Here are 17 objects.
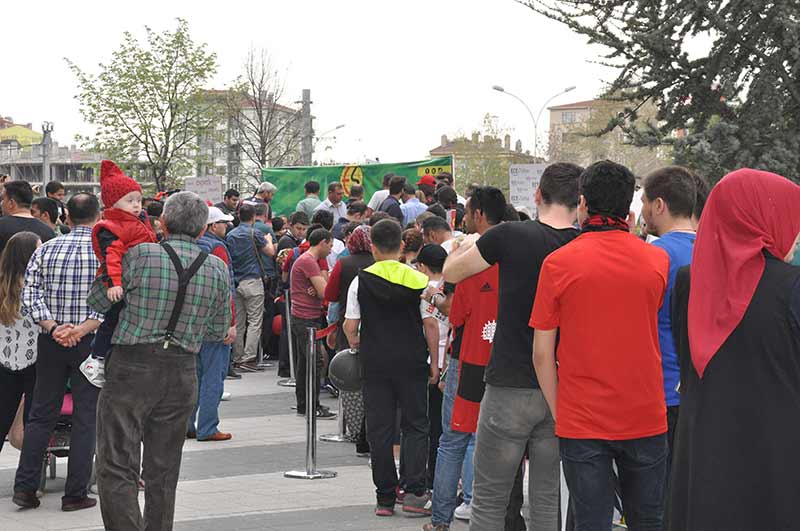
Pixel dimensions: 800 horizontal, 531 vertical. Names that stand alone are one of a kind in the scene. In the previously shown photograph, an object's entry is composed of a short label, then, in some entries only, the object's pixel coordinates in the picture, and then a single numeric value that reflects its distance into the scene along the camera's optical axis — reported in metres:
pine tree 13.30
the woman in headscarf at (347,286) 9.81
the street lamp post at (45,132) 57.34
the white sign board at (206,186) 19.95
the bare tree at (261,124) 53.50
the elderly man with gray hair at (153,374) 6.56
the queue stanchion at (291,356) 14.91
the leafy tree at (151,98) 44.88
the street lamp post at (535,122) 56.80
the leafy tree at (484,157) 93.88
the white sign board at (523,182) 14.73
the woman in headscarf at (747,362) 3.99
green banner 21.00
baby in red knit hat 6.80
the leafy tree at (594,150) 76.50
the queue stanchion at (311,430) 9.56
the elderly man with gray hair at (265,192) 18.14
